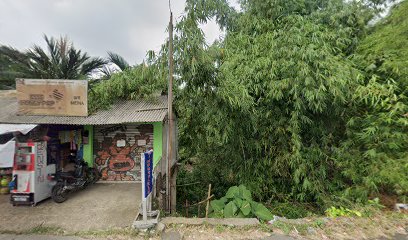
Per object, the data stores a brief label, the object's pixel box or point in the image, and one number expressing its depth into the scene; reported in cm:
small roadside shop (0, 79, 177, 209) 585
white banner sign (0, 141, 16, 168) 470
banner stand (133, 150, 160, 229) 381
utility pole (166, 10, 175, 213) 425
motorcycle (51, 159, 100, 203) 524
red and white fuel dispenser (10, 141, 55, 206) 488
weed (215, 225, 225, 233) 374
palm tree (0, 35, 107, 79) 864
